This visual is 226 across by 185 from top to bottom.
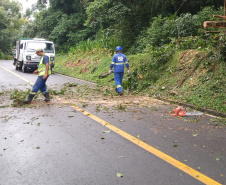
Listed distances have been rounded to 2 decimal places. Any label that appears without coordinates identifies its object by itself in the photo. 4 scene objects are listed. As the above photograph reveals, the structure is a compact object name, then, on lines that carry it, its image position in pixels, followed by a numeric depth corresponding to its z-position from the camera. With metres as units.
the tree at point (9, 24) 53.62
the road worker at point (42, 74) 10.09
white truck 23.23
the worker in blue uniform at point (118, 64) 12.27
